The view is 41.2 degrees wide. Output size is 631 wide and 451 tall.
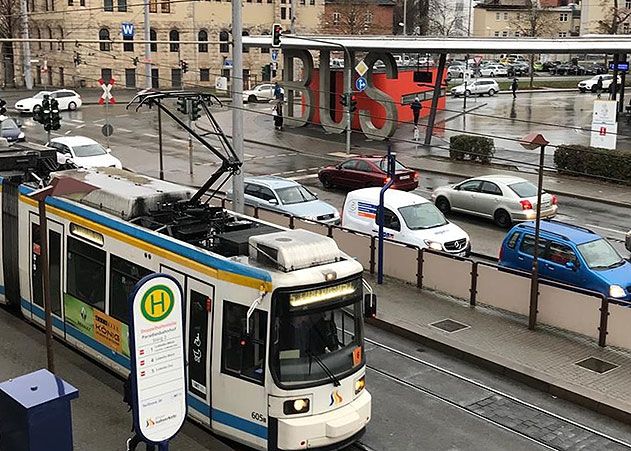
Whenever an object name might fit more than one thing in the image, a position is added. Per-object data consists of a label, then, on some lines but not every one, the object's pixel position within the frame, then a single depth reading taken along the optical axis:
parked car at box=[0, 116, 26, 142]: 39.91
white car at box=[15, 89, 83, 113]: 55.09
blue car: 16.88
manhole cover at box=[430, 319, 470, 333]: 15.84
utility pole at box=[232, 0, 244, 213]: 20.22
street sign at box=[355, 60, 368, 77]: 40.06
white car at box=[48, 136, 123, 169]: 32.50
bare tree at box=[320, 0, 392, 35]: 88.00
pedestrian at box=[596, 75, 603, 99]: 66.49
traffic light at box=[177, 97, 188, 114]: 22.33
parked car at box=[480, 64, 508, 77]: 90.68
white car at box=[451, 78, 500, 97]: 66.94
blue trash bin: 8.31
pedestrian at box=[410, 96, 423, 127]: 42.91
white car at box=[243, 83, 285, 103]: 65.75
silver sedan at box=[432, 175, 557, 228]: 25.31
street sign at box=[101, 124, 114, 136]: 35.54
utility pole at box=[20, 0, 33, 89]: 67.81
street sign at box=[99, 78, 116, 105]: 33.75
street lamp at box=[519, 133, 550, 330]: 15.48
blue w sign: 47.72
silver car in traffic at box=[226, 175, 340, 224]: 24.30
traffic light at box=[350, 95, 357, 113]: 37.74
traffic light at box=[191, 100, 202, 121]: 21.80
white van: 20.98
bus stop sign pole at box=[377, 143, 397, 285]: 18.44
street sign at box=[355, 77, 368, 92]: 40.97
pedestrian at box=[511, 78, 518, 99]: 61.92
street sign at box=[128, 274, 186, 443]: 8.16
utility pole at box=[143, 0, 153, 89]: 41.85
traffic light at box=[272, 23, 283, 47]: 29.09
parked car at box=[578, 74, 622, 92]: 70.31
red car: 30.38
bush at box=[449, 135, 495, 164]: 37.00
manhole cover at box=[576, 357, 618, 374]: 13.88
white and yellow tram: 9.70
